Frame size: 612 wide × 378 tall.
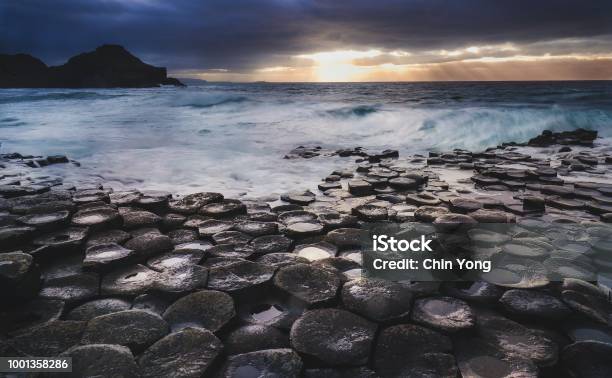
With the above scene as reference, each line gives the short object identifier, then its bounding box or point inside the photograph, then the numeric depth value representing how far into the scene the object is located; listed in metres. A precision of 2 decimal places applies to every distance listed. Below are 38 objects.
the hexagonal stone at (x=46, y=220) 3.79
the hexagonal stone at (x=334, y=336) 2.17
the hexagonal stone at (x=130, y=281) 2.87
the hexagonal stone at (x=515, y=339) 2.21
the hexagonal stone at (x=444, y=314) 2.43
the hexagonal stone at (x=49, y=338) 2.20
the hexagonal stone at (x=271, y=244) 3.62
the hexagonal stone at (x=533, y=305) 2.57
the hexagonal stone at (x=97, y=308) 2.59
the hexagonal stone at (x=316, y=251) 3.55
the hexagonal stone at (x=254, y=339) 2.28
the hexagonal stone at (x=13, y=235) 3.46
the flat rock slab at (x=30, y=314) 2.47
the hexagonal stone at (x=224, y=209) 4.53
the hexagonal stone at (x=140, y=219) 4.08
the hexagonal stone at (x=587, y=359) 2.10
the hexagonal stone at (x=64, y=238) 3.47
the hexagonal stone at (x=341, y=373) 2.04
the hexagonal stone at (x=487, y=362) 2.09
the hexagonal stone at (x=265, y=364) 2.04
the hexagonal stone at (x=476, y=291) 2.77
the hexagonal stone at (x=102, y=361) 1.97
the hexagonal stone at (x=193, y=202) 4.68
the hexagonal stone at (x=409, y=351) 2.11
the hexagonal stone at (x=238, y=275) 2.87
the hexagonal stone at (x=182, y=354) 2.02
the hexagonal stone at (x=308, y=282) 2.73
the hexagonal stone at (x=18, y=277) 2.59
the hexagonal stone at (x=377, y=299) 2.54
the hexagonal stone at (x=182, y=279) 2.81
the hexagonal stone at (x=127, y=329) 2.25
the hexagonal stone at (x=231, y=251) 3.43
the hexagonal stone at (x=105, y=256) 3.11
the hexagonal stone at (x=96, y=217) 3.91
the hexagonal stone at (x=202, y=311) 2.47
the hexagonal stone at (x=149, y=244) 3.44
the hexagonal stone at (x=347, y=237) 3.75
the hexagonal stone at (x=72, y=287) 2.79
